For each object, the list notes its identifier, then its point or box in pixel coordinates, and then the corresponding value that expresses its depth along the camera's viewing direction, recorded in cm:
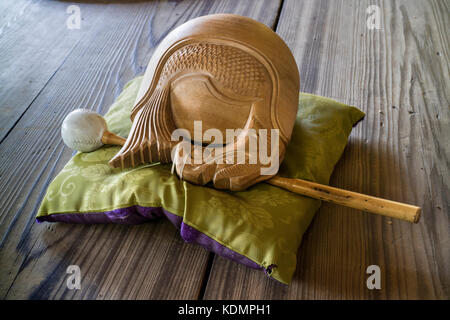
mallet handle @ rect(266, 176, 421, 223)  71
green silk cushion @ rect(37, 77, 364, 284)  74
